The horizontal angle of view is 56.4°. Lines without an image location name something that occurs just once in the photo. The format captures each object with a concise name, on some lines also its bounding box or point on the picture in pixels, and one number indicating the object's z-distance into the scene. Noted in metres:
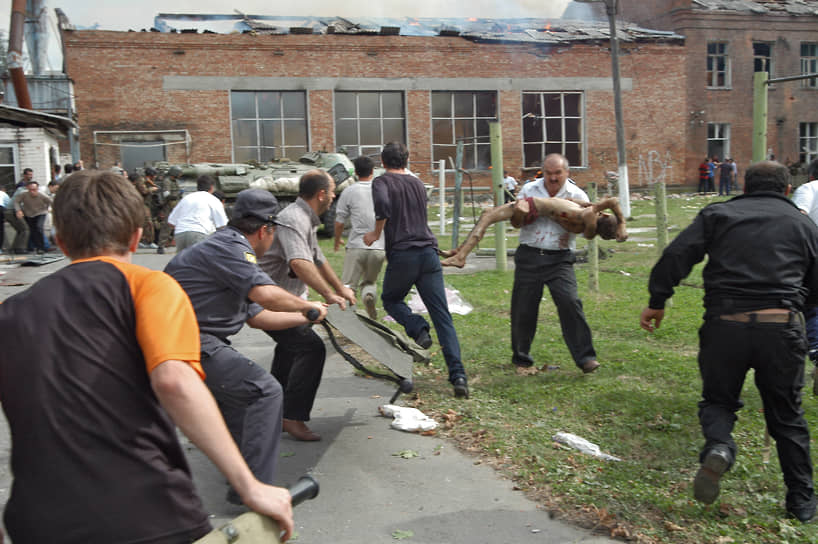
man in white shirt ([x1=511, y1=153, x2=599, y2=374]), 6.25
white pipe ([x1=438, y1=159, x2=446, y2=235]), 17.77
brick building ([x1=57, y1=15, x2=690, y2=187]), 28.05
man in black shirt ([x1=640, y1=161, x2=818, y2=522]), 3.60
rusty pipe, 21.59
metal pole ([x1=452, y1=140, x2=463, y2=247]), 12.67
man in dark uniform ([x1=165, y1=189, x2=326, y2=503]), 3.50
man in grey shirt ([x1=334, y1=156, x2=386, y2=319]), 7.86
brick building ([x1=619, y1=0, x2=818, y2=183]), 35.88
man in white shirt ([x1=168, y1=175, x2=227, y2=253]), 9.73
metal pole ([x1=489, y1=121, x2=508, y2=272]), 10.73
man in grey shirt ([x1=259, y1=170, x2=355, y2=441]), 4.79
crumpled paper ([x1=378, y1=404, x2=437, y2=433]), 5.13
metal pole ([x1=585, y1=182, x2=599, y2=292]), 9.80
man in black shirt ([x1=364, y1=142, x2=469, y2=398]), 5.95
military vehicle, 19.94
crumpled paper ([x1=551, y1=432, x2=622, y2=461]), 4.58
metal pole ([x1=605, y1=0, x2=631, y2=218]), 22.52
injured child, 6.12
